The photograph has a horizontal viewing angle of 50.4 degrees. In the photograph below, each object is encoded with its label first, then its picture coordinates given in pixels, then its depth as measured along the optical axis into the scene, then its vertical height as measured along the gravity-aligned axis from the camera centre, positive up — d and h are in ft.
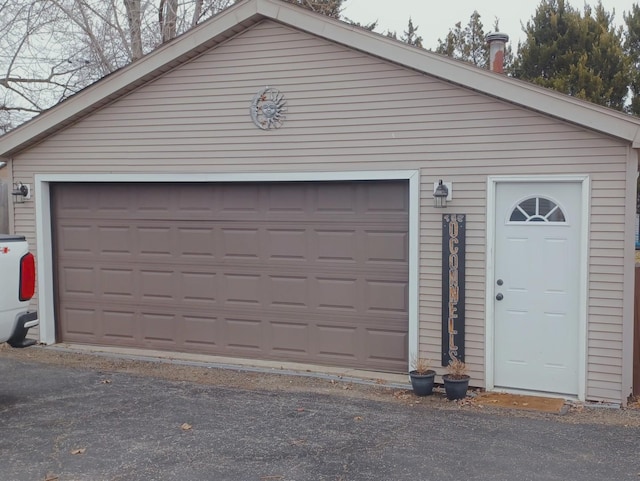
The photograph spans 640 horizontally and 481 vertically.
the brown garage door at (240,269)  24.56 -2.24
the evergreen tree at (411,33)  90.12 +23.70
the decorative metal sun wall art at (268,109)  25.05 +3.81
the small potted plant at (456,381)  21.40 -5.36
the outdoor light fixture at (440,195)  22.47 +0.53
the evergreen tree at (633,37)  75.92 +20.03
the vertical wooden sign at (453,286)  22.63 -2.50
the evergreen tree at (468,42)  87.25 +21.89
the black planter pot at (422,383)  21.99 -5.56
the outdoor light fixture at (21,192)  29.12 +0.83
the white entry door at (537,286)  21.58 -2.43
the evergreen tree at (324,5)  57.67 +18.22
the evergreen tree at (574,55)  64.85 +15.50
